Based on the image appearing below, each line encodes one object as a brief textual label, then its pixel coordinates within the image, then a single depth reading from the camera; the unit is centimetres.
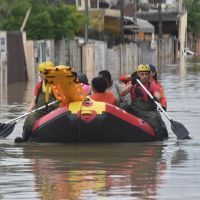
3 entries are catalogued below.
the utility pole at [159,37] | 7756
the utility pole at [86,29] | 5250
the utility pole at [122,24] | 6481
